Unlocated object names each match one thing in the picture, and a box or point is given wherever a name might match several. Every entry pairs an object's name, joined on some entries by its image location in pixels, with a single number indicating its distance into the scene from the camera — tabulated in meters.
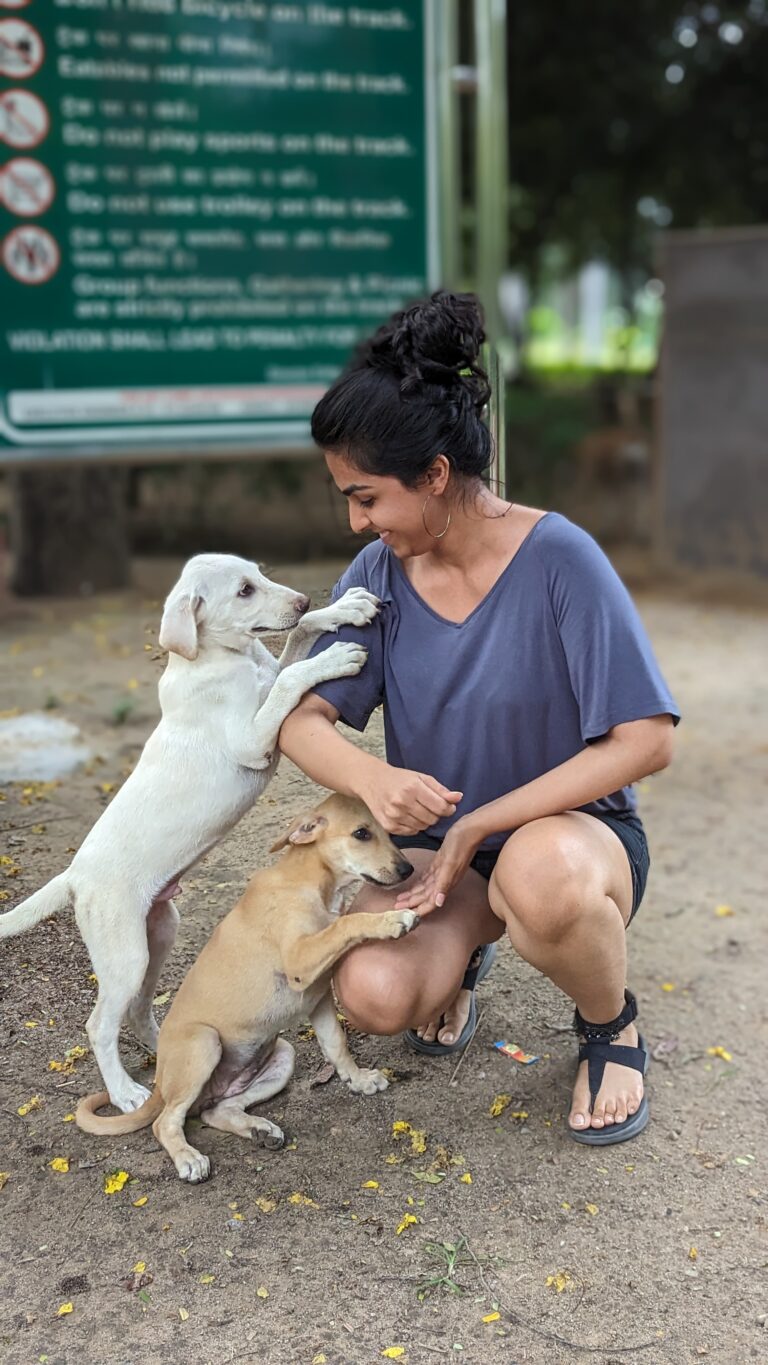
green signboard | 5.27
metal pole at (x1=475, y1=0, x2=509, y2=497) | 5.87
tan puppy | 2.49
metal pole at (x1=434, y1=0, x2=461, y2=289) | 5.70
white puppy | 2.56
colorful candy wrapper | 2.97
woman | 2.44
